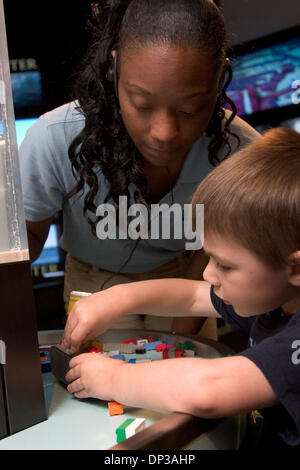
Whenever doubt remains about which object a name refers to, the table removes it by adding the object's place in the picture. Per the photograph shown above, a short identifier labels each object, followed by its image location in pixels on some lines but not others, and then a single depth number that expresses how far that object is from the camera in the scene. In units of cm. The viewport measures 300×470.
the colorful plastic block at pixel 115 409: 58
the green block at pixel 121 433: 51
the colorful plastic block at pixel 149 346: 79
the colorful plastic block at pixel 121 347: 79
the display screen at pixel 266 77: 221
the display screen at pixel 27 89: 259
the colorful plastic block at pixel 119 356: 73
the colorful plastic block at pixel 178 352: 75
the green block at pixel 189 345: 79
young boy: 52
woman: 73
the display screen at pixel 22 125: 246
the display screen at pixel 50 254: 266
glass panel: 57
